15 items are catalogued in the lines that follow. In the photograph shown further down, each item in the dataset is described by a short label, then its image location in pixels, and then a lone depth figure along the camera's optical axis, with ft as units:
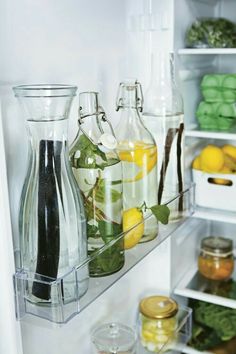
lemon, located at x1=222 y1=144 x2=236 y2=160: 4.51
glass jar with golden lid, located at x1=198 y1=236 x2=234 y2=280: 4.97
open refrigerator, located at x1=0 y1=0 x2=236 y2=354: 2.63
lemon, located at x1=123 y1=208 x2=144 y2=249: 3.22
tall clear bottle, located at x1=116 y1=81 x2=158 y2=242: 3.38
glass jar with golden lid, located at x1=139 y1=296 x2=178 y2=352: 4.19
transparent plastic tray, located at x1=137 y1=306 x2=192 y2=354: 4.27
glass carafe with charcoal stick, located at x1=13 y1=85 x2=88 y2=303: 2.55
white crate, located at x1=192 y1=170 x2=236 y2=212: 4.42
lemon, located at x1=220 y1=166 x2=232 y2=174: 4.40
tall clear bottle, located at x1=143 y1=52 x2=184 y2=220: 3.81
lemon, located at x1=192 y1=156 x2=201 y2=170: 4.54
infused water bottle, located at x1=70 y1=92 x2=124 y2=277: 2.91
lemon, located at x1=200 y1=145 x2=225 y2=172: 4.33
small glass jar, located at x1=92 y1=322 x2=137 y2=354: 3.68
